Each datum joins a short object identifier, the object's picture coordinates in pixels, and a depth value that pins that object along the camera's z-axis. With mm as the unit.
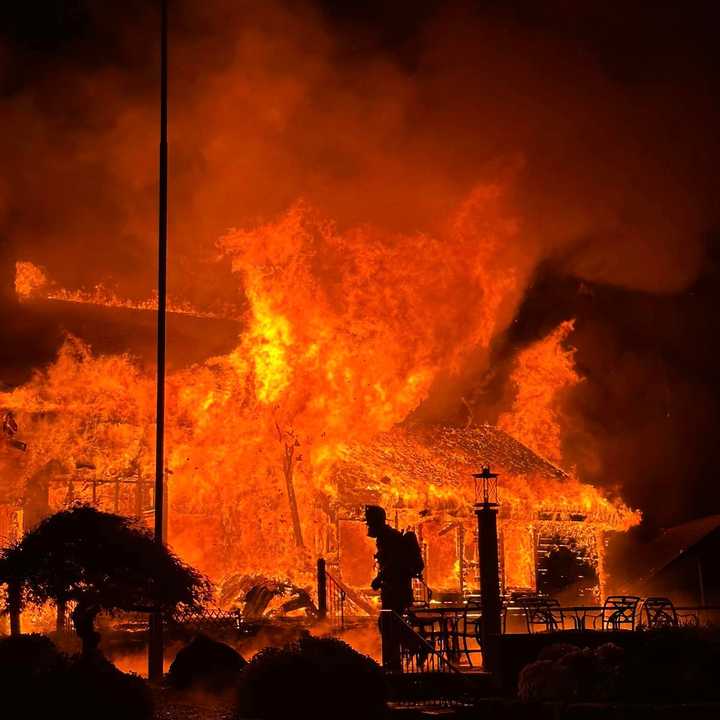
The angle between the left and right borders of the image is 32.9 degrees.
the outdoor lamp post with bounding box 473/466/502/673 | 18406
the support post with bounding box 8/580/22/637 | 14336
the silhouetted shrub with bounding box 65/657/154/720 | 12203
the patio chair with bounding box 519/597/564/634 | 21984
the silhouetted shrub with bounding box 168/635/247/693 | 16406
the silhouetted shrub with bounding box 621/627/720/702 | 14484
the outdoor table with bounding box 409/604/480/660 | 19766
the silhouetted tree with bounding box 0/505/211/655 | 14148
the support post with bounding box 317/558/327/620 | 23328
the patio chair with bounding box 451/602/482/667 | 19841
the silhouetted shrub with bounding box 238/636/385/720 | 12883
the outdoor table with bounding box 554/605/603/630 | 21528
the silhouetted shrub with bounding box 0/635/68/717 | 12281
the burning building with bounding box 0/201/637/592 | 26016
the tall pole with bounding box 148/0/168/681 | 18828
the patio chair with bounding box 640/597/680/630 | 22984
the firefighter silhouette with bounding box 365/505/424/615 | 19531
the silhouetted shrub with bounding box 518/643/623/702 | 14734
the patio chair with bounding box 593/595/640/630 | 22703
